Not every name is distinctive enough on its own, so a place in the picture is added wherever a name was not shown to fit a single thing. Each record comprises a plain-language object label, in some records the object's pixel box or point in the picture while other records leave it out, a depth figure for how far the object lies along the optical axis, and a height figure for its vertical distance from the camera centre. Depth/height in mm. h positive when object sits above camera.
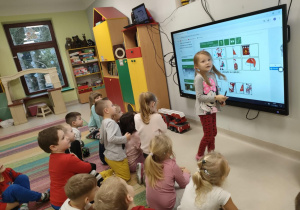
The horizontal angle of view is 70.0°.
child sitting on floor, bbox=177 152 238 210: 1119 -730
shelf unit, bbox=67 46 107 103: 5922 -172
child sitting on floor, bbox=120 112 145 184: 2240 -870
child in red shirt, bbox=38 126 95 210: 1661 -710
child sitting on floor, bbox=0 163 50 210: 1791 -965
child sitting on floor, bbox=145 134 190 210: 1391 -788
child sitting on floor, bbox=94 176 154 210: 1001 -627
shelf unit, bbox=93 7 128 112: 4039 +366
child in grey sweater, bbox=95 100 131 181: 2004 -743
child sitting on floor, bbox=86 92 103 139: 2991 -824
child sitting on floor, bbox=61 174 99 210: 1272 -734
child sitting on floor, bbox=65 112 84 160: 2384 -640
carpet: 2062 -1181
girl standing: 1932 -473
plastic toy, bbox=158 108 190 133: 3033 -1029
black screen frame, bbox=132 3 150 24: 3178 +651
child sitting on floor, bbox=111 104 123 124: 2375 -623
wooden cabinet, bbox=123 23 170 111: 3271 -149
